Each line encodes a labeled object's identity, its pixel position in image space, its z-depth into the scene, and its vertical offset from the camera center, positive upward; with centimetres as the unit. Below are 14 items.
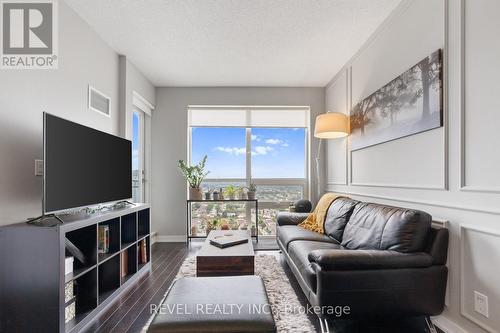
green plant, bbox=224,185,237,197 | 428 -38
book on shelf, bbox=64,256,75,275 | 183 -67
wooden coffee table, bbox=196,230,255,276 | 222 -81
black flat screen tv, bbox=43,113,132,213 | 180 +2
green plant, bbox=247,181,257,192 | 428 -33
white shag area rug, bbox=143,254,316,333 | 189 -113
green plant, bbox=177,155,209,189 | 423 -9
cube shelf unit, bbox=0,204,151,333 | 162 -68
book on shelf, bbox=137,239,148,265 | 303 -96
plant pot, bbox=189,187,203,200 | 416 -41
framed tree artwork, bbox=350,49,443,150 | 193 +55
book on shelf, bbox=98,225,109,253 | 235 -62
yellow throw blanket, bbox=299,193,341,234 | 315 -61
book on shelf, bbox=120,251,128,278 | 267 -99
